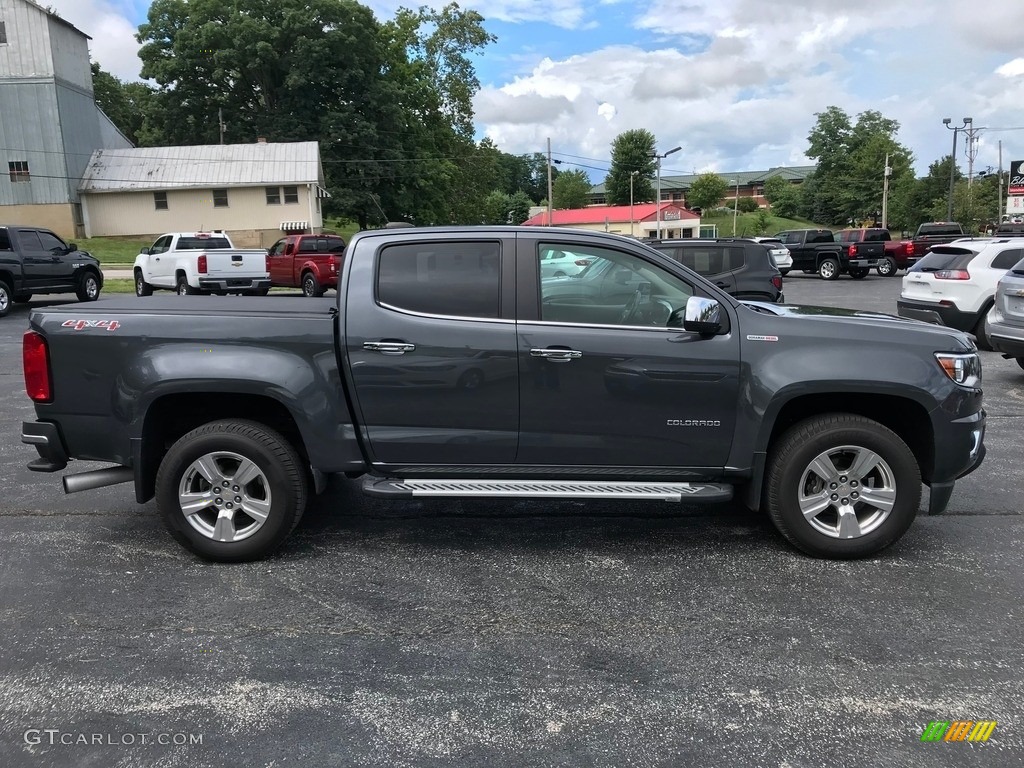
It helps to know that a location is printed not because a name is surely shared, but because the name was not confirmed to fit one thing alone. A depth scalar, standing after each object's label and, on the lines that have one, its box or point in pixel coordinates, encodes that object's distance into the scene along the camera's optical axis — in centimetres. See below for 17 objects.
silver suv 882
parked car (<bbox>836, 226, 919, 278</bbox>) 2948
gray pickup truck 430
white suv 1162
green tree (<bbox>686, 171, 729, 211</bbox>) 11356
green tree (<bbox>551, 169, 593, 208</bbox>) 11938
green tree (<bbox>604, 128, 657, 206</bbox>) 11356
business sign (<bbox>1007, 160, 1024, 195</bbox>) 4635
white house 4231
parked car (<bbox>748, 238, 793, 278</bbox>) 2748
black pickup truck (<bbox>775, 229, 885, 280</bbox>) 2841
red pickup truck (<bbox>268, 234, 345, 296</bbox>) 2223
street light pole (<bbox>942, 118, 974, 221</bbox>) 5353
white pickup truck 2005
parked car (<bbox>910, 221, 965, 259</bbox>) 2977
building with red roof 9119
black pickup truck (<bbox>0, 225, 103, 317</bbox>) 1745
